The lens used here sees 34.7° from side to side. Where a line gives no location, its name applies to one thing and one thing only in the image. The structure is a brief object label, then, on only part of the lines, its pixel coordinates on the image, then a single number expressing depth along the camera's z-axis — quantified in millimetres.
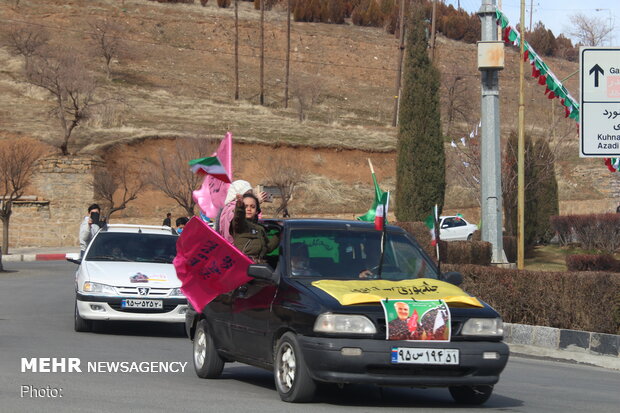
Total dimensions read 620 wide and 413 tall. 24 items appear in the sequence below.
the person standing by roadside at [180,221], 26344
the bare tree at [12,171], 42344
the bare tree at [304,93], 78088
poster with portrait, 7746
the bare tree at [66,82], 54531
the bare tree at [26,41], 75062
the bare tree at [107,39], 84562
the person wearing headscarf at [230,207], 9781
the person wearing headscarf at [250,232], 9172
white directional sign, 13094
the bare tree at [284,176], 53250
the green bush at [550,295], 13711
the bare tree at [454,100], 81738
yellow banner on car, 7883
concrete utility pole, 21438
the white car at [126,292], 14031
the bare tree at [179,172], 51344
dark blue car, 7695
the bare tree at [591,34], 89000
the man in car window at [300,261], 8664
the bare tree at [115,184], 50719
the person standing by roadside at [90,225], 22625
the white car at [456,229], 45250
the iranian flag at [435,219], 9535
